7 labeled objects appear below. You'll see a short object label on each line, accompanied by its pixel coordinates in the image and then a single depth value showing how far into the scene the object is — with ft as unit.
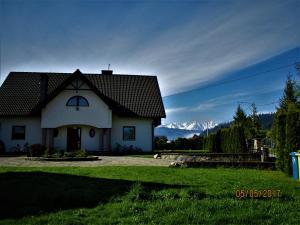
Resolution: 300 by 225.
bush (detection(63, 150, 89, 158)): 67.15
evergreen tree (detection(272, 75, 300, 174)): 41.42
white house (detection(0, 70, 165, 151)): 92.58
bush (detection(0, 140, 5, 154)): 90.43
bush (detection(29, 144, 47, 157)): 68.59
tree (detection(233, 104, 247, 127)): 152.35
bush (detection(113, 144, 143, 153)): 96.99
